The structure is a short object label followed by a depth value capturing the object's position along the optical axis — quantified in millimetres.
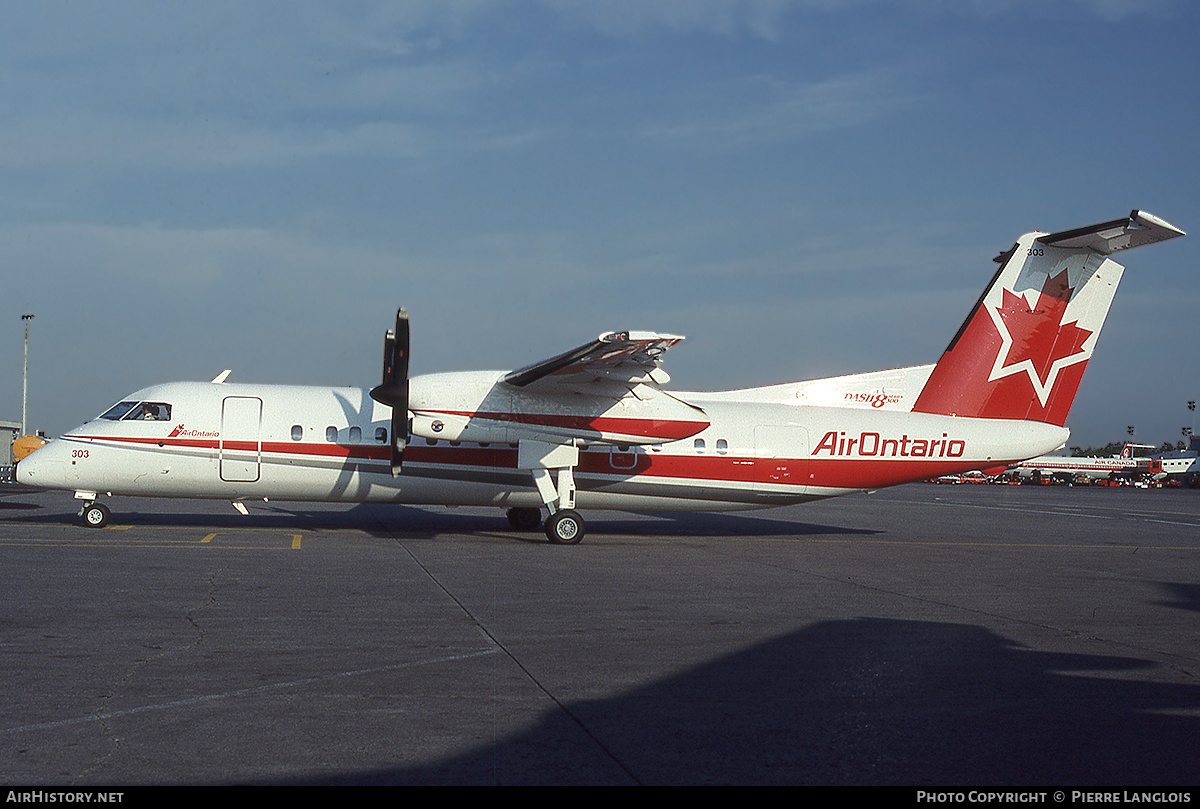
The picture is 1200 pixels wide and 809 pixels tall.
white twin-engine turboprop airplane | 17016
